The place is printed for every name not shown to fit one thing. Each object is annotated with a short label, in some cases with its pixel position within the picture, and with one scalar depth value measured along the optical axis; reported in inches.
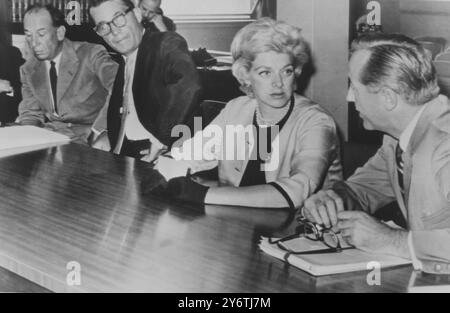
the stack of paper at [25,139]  119.6
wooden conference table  58.0
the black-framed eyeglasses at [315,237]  64.4
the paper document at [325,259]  59.7
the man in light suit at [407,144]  64.1
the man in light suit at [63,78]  161.3
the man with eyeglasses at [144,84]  138.1
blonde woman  93.0
